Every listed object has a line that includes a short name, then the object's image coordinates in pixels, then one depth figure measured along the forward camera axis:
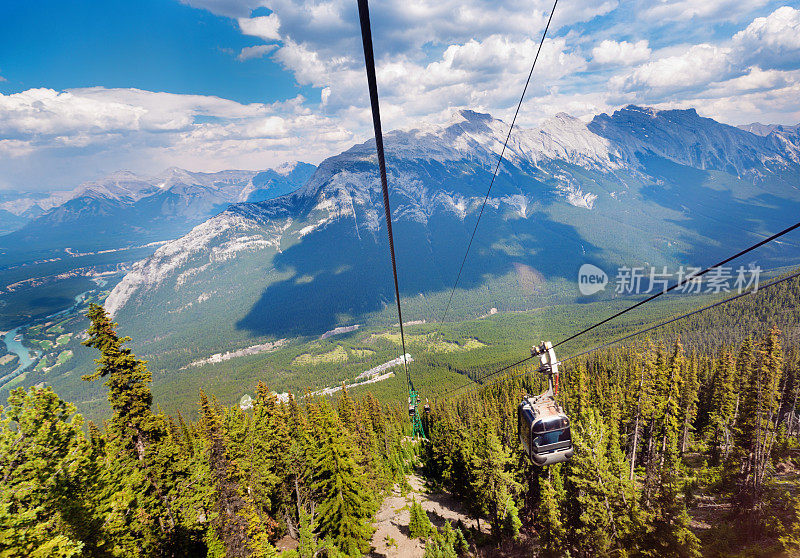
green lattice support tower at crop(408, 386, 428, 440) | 41.74
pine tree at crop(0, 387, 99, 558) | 11.52
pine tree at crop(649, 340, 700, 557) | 19.61
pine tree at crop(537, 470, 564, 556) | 27.85
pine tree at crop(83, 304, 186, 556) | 20.27
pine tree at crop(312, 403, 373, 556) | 29.30
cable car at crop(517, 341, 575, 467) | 14.35
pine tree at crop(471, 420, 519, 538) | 32.91
